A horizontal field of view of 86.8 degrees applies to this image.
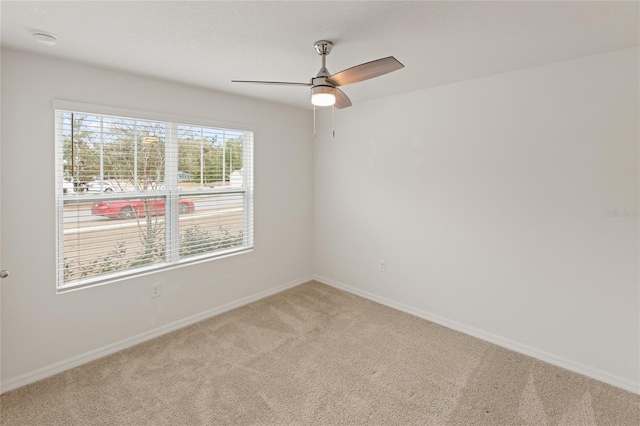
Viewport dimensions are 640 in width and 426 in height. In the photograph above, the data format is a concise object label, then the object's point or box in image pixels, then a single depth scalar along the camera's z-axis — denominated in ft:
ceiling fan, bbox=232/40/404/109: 6.22
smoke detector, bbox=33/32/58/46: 6.66
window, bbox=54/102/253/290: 8.60
